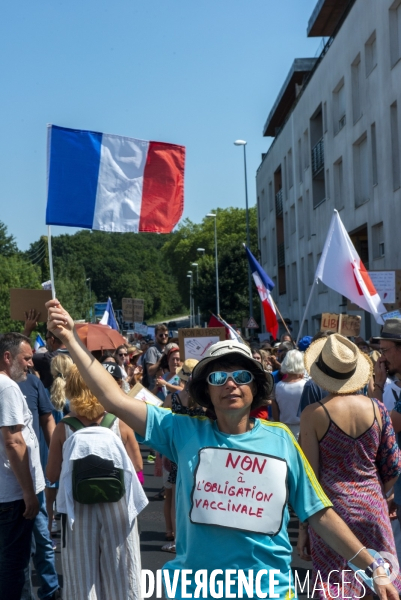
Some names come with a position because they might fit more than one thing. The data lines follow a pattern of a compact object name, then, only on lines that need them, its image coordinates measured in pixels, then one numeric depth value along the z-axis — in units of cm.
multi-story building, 2303
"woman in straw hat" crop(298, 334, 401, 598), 441
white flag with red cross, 1157
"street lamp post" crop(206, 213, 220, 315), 6346
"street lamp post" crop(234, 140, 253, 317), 4406
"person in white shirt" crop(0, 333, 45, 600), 538
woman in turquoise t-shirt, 314
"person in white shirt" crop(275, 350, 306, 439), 923
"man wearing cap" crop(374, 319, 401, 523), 510
